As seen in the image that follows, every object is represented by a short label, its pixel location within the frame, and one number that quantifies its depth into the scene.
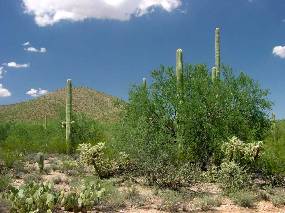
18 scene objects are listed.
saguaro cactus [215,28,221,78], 11.23
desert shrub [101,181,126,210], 7.07
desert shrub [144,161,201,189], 8.45
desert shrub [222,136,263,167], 8.89
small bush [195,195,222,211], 7.18
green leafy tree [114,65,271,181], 9.35
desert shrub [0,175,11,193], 7.62
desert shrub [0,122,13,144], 18.27
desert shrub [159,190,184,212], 7.02
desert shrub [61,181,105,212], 6.54
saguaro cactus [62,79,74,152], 14.30
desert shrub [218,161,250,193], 8.37
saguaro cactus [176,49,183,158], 9.75
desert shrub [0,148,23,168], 10.58
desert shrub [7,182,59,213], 6.07
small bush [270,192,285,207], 7.57
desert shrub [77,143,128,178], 9.51
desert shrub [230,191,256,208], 7.45
